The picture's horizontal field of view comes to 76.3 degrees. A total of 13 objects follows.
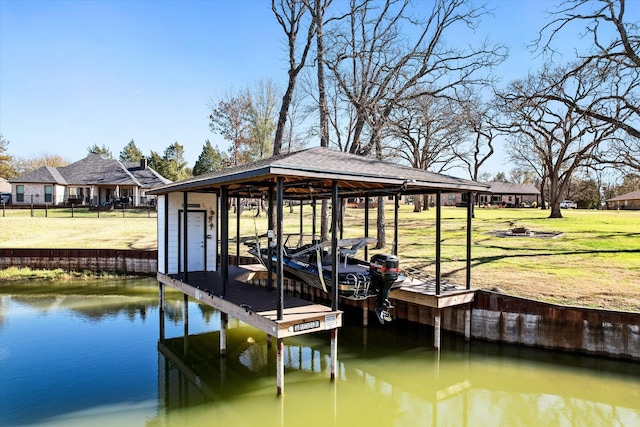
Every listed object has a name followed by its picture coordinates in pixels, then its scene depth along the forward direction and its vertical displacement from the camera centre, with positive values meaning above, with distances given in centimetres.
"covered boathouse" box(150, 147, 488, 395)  612 -70
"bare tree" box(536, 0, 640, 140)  1104 +430
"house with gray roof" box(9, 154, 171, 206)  2939 +109
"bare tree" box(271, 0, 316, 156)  1609 +661
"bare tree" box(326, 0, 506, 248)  1477 +537
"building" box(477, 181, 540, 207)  5322 +89
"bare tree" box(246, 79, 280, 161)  2973 +622
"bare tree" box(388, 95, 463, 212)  1669 +399
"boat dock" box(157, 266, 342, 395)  611 -187
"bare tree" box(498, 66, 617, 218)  1369 +408
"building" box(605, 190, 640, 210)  4924 +2
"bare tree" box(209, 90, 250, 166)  3042 +607
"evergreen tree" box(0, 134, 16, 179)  4409 +414
